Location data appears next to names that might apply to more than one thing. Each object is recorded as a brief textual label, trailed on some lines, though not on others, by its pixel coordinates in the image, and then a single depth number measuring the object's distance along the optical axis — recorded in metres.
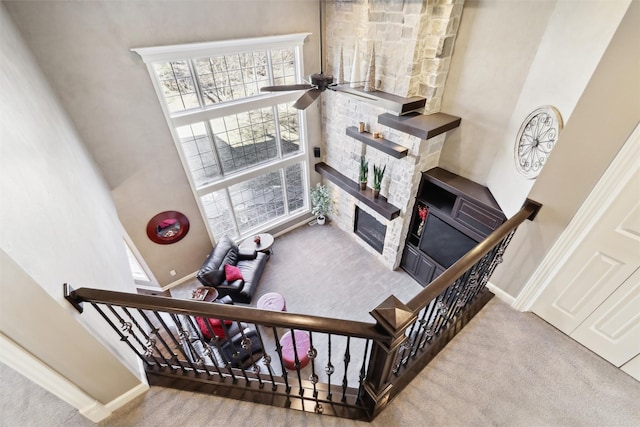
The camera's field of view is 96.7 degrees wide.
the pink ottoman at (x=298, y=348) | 4.15
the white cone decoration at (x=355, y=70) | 4.21
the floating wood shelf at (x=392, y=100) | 3.88
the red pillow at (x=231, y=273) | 5.17
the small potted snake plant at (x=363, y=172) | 5.32
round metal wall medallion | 2.61
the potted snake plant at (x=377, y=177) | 5.05
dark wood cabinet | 3.88
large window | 4.25
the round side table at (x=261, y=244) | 6.08
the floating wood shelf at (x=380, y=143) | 4.34
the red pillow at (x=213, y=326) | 4.02
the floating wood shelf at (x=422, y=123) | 3.71
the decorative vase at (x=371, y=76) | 4.04
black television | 4.39
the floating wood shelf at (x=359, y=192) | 4.95
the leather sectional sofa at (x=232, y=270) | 5.13
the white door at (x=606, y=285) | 1.84
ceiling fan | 2.87
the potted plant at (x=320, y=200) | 6.52
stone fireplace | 3.61
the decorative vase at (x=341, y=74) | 3.66
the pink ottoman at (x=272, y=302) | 4.77
